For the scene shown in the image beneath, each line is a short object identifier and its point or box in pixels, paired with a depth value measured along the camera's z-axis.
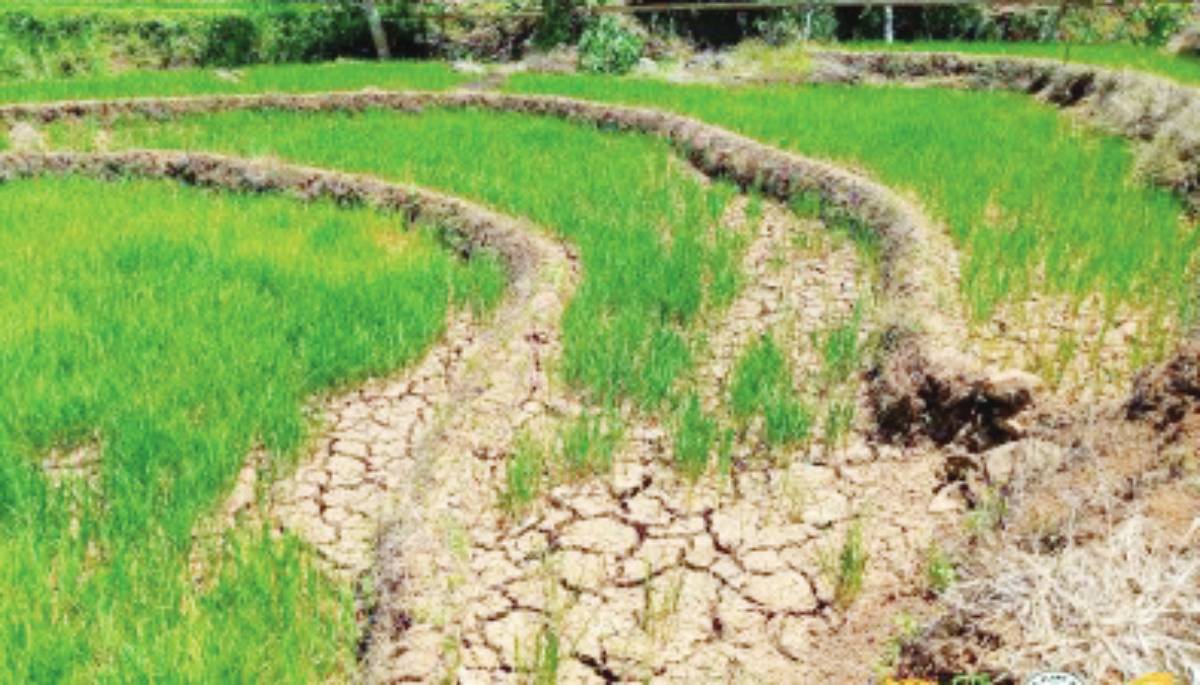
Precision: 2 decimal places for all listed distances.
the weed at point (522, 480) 3.24
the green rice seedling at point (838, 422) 3.56
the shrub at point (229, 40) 15.66
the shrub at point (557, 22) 16.17
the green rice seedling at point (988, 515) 2.74
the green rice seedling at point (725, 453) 3.30
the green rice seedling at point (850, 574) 2.76
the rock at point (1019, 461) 2.87
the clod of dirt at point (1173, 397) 2.60
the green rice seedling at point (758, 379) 3.69
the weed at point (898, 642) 2.39
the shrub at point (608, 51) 14.45
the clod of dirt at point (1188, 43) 11.34
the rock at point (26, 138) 8.80
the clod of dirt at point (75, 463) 3.36
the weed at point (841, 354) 4.02
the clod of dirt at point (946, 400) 3.37
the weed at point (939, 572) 2.59
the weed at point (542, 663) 2.38
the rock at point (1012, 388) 3.35
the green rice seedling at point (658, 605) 2.70
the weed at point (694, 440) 3.37
